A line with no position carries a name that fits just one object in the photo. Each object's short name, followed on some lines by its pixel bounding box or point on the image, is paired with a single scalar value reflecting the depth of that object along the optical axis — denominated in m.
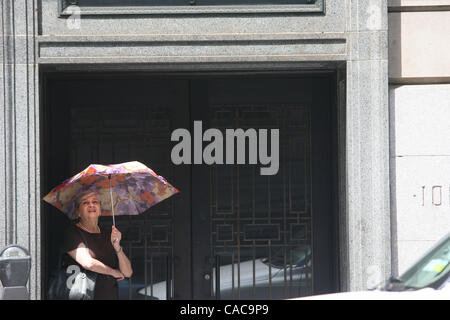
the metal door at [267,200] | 17.30
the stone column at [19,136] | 15.33
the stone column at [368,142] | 15.49
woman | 14.57
